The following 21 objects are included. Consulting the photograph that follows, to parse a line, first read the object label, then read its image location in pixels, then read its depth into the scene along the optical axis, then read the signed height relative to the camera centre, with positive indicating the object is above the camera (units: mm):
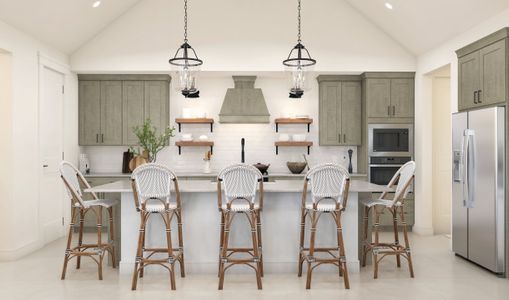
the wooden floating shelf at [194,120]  7492 +461
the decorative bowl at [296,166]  7395 -283
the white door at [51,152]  6184 -42
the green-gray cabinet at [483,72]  4574 +821
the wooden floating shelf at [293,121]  7555 +455
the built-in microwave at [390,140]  7227 +132
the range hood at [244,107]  7340 +667
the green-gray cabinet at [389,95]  7234 +839
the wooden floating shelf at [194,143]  7516 +85
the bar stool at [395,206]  4527 -591
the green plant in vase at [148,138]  5391 +115
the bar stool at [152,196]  4125 -427
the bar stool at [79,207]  4473 -581
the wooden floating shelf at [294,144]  7535 +74
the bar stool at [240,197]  4098 -439
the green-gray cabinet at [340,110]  7535 +629
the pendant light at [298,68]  4531 +793
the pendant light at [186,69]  4535 +786
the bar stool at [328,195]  4145 -423
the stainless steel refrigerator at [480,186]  4559 -403
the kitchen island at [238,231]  4691 -841
